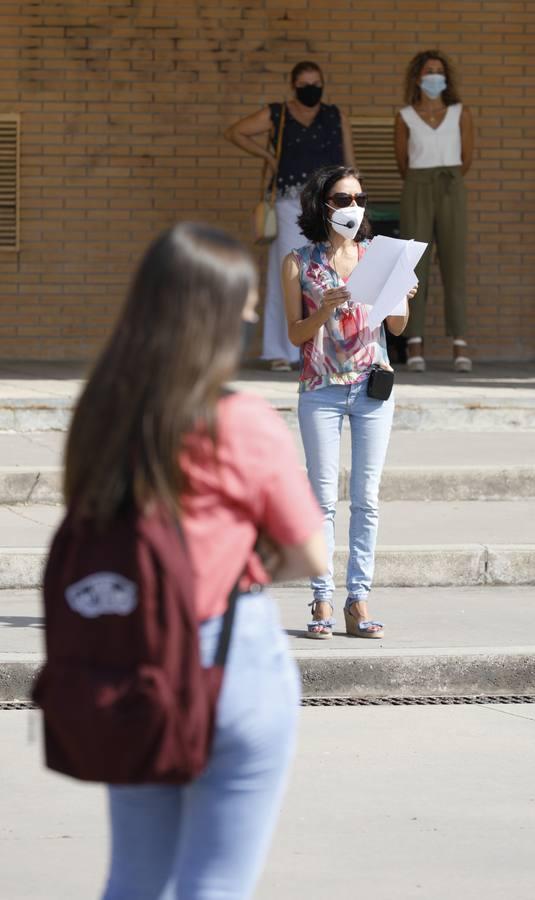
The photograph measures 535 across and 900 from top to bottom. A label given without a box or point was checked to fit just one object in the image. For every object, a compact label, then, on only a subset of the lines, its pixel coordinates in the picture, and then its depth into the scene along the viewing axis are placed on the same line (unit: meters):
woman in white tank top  25.17
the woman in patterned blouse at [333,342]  13.66
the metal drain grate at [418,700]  13.57
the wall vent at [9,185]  27.48
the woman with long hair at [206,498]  5.62
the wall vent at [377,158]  27.83
